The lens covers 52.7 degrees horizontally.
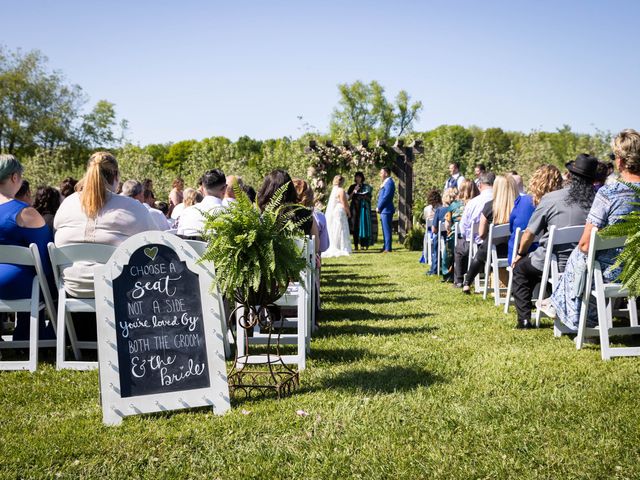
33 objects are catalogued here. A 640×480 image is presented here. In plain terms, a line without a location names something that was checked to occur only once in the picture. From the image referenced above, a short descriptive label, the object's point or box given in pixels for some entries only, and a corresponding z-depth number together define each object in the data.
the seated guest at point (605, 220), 5.19
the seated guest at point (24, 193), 6.40
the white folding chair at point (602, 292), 5.31
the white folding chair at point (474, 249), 9.49
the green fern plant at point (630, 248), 3.96
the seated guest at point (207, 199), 7.05
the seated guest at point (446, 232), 11.01
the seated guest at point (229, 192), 8.79
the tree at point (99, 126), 61.06
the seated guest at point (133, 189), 8.52
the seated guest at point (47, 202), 7.13
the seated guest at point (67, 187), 8.16
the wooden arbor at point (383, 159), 19.97
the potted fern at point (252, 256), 4.22
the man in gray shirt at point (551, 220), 6.39
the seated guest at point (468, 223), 9.59
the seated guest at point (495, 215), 8.51
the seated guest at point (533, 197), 7.27
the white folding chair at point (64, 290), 5.32
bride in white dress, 17.02
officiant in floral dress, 18.62
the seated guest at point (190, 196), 9.42
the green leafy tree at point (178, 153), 108.22
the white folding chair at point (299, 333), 5.14
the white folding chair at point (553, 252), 6.17
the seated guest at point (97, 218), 5.37
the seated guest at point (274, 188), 6.27
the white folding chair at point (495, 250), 8.34
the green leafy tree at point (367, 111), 81.38
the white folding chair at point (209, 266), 4.30
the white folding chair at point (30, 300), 5.32
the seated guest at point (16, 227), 5.58
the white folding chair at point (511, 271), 7.39
